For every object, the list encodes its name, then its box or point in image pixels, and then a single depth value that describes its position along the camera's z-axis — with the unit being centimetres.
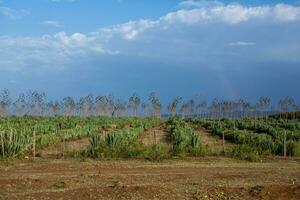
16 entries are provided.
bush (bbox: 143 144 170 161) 2078
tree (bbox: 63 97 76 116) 10556
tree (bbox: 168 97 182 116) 11236
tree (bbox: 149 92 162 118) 10972
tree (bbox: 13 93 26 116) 9818
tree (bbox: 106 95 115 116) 10911
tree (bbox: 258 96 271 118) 10597
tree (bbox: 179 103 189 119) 11798
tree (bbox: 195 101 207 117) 11975
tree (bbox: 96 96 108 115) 10894
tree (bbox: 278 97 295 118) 10050
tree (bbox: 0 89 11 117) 9774
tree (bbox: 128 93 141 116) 11109
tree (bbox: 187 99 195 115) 11751
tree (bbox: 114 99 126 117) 11308
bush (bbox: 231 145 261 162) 2131
